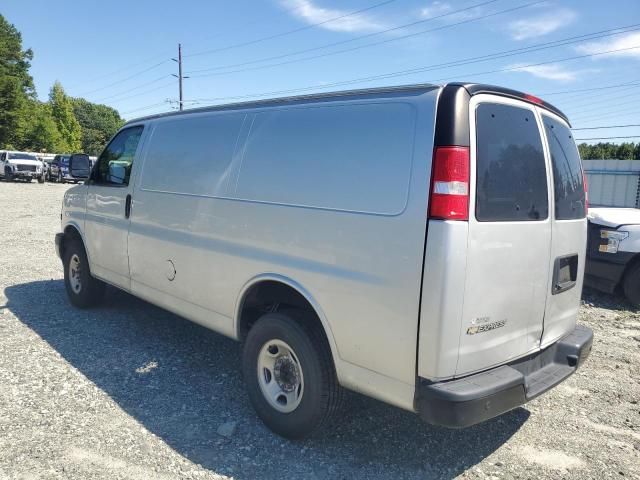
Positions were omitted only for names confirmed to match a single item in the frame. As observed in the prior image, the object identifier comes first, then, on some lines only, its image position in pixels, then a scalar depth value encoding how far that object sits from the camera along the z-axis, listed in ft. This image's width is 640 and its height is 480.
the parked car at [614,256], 22.29
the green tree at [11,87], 174.19
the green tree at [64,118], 241.35
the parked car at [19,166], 104.99
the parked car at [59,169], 114.73
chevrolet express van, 8.33
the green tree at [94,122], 361.71
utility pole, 170.71
